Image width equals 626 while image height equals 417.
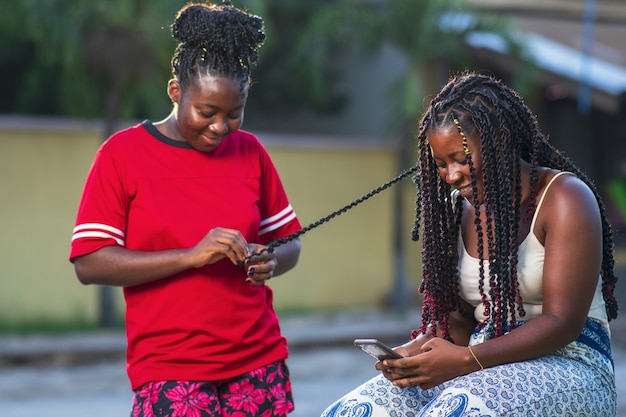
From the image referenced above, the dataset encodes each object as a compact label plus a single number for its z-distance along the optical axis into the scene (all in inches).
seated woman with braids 223.0
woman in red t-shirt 251.9
